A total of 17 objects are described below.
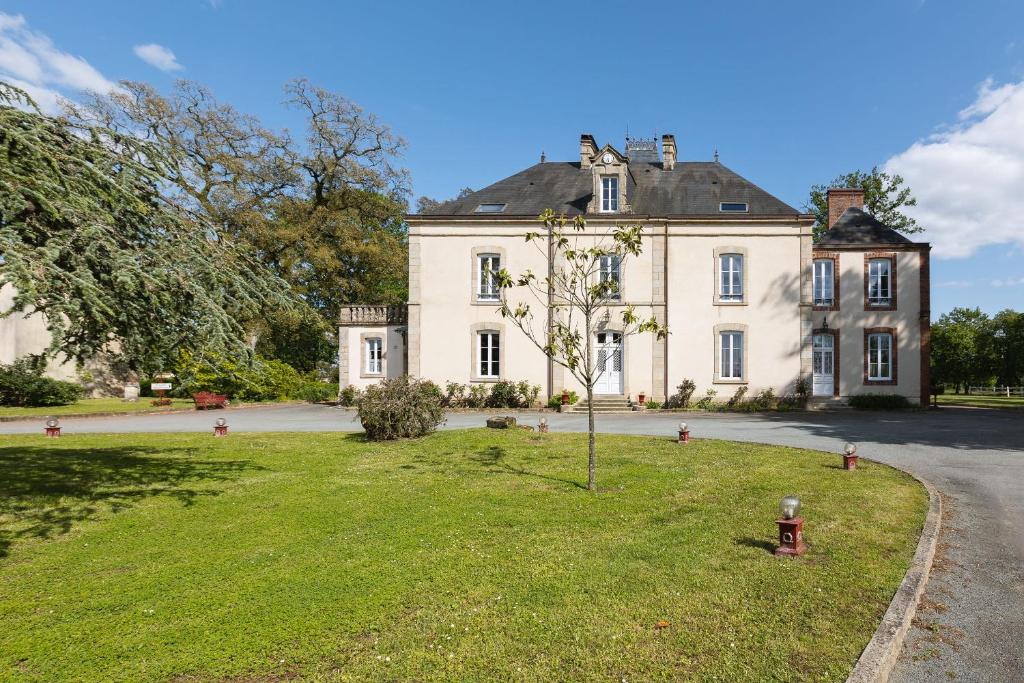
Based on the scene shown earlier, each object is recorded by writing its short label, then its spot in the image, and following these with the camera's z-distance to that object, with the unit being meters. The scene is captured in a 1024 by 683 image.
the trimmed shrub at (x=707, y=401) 21.56
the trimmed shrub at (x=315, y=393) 28.33
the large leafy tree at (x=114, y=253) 5.50
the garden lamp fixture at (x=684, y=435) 12.10
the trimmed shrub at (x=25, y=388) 22.70
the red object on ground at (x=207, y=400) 22.26
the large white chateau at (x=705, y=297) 22.03
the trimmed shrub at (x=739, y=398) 21.64
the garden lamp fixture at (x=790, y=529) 5.13
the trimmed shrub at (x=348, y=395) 23.98
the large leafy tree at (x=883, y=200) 36.31
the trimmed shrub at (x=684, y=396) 21.75
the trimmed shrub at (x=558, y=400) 21.55
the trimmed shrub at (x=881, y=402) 21.84
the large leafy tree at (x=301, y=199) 28.50
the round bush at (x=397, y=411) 12.23
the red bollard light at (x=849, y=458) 9.23
